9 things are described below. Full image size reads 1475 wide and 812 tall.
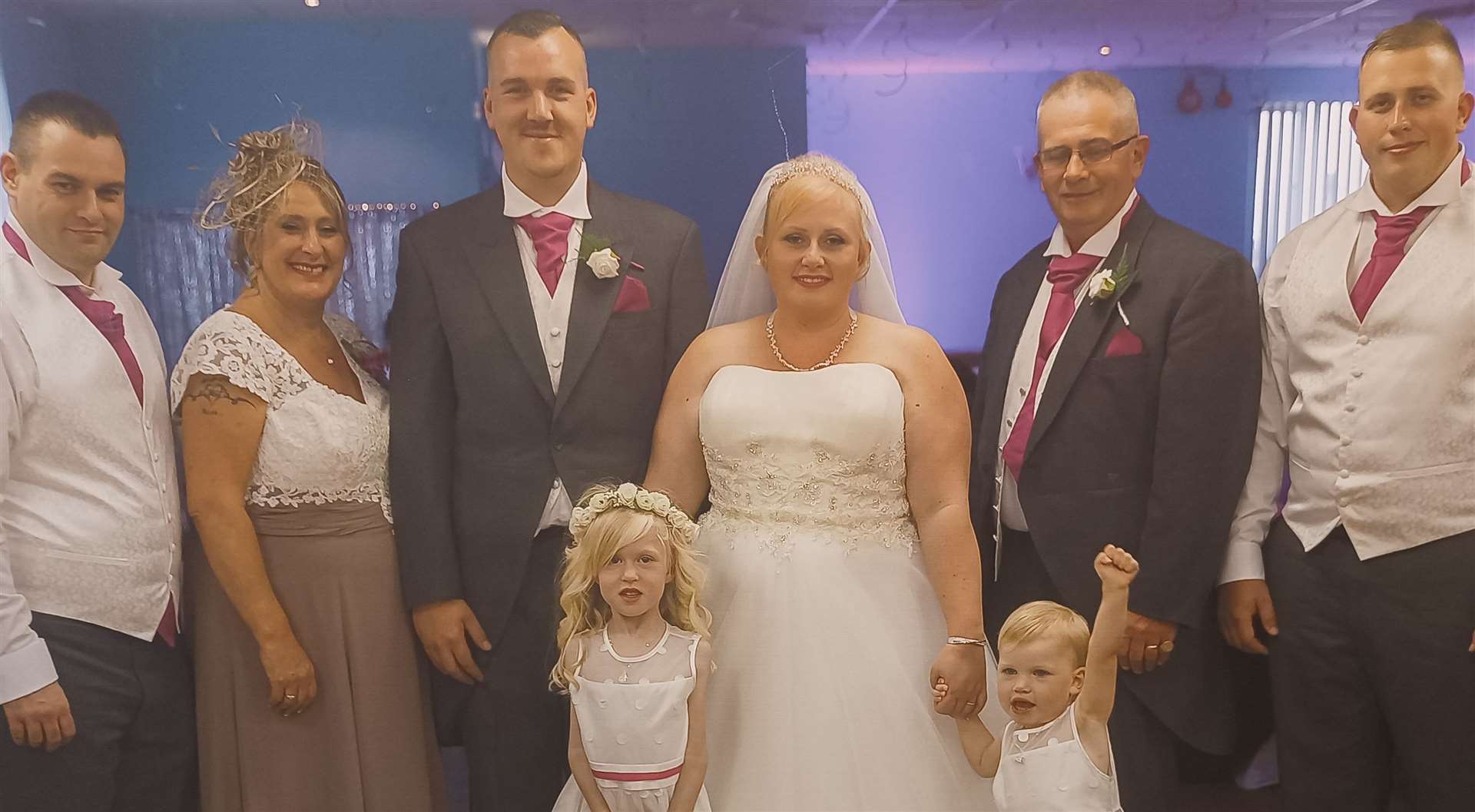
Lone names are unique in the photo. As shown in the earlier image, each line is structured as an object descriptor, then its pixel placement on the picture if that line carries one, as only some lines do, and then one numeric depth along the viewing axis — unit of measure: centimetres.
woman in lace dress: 254
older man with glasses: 258
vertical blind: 289
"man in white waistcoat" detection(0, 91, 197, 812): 254
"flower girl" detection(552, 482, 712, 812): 230
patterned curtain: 294
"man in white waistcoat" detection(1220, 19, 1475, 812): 245
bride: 243
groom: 263
